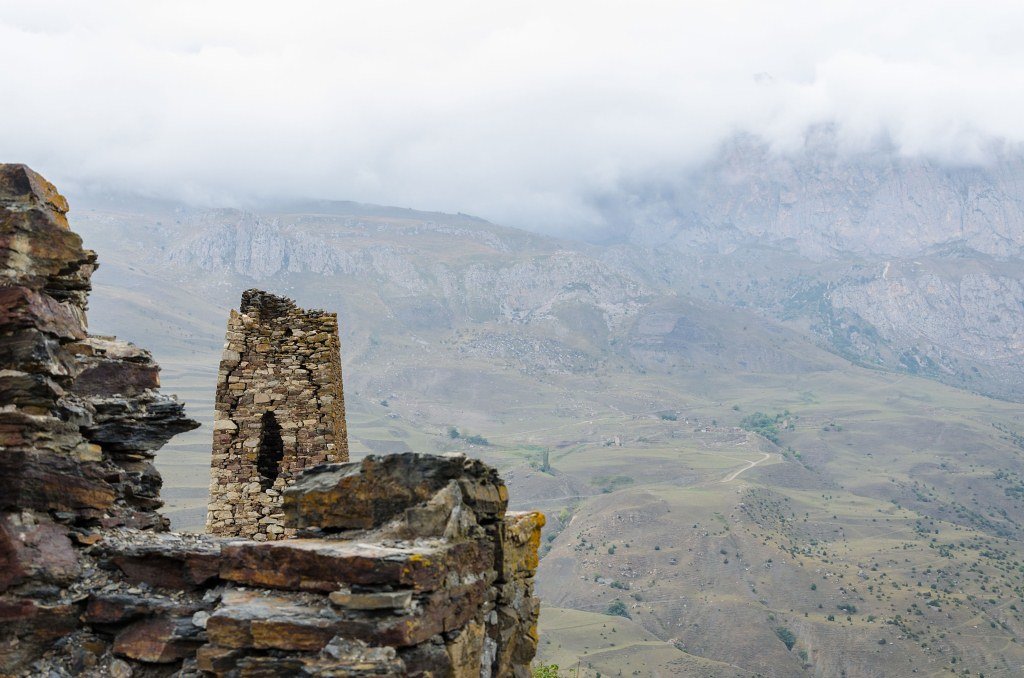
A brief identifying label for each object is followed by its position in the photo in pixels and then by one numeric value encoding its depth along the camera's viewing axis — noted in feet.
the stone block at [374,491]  33.78
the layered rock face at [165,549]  30.07
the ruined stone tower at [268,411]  64.08
